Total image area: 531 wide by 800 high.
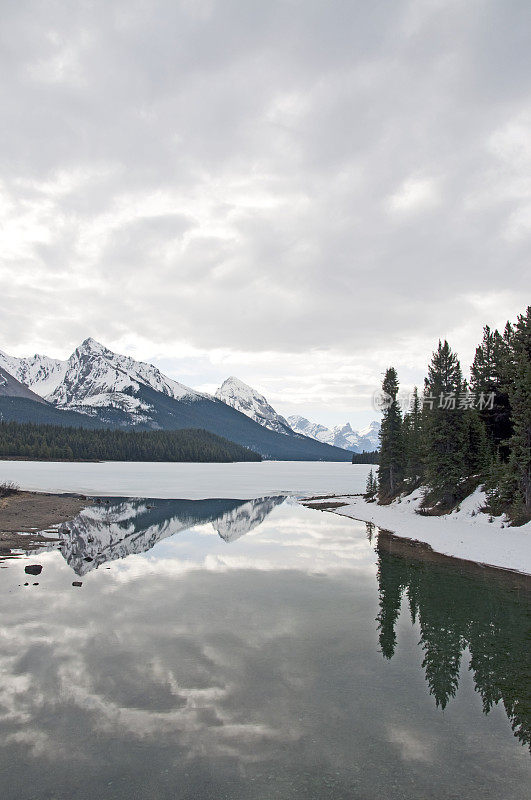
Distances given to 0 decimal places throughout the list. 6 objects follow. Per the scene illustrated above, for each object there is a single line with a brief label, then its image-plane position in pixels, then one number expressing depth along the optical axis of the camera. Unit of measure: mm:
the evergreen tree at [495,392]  48250
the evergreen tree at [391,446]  65500
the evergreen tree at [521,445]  36088
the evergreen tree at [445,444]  47094
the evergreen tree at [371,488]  71906
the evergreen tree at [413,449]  63906
